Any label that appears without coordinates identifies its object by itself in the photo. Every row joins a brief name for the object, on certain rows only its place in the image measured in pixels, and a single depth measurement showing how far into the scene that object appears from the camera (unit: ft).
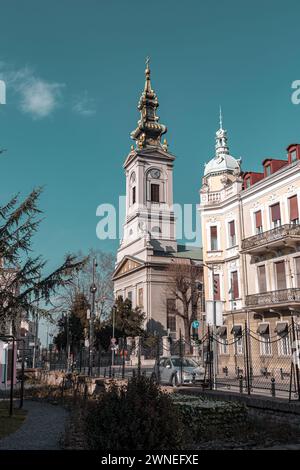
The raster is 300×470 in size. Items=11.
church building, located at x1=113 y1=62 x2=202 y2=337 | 226.38
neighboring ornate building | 100.89
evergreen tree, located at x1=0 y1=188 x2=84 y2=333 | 44.11
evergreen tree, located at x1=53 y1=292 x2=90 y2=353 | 189.16
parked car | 69.87
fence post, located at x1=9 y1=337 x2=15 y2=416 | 54.23
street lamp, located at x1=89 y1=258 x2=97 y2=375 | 95.49
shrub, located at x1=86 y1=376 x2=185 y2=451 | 24.57
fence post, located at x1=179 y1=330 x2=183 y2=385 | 60.44
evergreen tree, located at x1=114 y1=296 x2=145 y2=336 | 203.21
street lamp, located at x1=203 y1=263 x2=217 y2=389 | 55.16
